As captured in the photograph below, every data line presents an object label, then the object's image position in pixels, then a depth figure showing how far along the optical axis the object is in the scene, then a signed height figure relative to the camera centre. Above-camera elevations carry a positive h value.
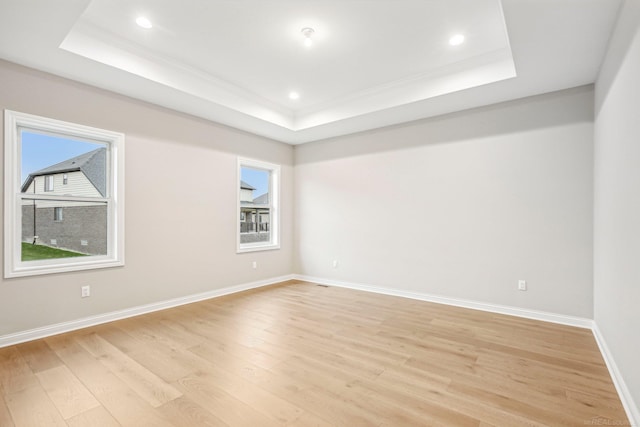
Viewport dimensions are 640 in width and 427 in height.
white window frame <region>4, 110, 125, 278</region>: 2.84 +0.20
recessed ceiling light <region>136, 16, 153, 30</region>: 2.68 +1.74
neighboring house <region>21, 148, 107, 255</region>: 3.12 +0.07
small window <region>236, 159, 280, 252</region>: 5.19 +0.17
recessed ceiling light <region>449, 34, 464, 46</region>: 2.94 +1.72
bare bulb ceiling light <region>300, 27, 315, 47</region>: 2.83 +1.72
